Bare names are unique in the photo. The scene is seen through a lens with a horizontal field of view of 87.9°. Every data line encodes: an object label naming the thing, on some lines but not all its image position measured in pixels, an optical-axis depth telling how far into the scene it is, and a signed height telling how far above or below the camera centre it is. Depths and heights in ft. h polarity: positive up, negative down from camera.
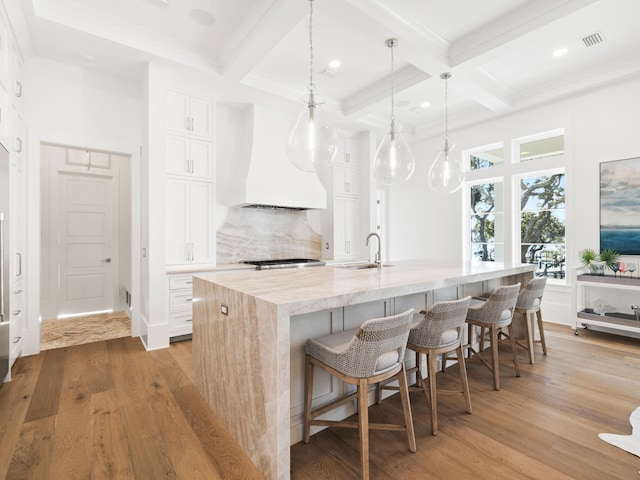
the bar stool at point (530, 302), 9.89 -1.98
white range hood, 14.43 +3.16
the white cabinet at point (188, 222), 12.62 +0.67
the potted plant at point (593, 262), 12.89 -1.02
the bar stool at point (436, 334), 6.46 -1.97
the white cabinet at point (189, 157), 12.59 +3.20
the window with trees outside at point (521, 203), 15.20 +1.67
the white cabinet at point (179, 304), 12.01 -2.39
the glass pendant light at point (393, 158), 10.09 +2.44
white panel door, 15.85 -0.23
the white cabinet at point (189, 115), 12.64 +4.87
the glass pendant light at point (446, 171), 11.23 +2.24
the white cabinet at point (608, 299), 11.91 -2.53
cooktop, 13.98 -1.13
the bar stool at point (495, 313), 8.30 -1.96
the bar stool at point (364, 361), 5.22 -2.08
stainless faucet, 9.97 -0.72
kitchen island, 5.01 -1.66
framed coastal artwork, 12.59 +1.18
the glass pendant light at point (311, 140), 8.03 +2.40
